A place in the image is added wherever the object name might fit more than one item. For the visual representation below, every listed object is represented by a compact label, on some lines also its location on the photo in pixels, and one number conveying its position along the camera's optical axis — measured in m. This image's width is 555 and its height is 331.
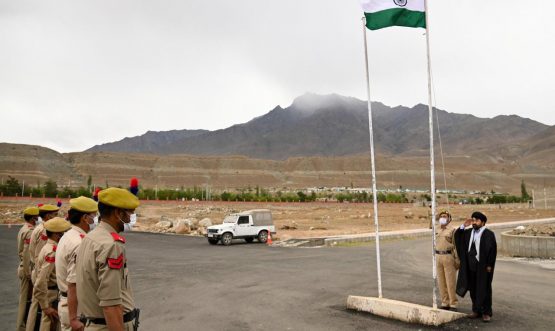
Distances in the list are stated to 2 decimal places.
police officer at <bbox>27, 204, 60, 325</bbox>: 7.00
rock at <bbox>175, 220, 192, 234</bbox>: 34.09
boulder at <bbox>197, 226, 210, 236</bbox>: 33.28
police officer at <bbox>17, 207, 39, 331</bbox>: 7.16
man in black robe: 8.47
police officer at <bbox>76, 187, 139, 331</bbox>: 3.63
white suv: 25.88
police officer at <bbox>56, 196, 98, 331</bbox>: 4.54
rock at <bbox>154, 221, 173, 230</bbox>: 36.84
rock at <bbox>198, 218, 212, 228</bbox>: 36.74
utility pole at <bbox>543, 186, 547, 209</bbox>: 63.76
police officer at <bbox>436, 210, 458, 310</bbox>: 9.33
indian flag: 9.30
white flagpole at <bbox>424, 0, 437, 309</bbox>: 8.52
